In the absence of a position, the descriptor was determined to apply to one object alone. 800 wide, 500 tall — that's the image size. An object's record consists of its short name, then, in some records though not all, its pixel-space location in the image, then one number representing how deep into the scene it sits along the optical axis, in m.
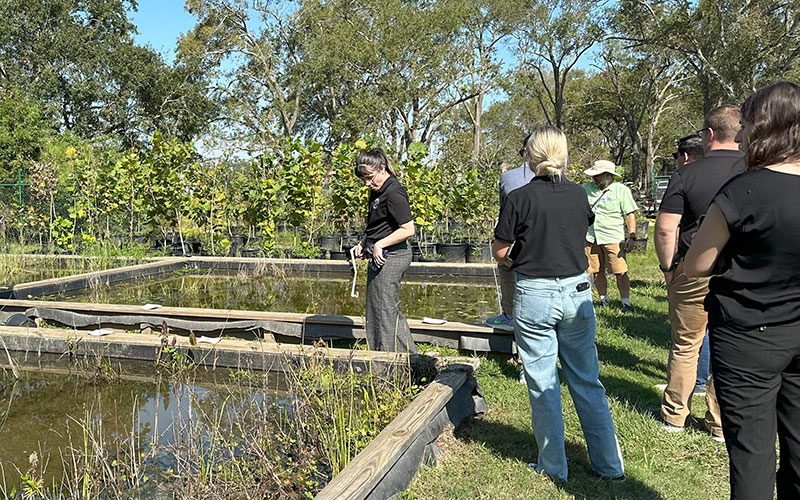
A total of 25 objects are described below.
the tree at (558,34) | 29.36
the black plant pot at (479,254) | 11.48
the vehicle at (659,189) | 27.75
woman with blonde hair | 2.85
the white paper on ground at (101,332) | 5.17
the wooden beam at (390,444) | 2.42
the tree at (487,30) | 30.39
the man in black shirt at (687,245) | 3.29
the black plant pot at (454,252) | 11.35
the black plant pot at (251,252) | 12.02
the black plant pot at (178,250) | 12.70
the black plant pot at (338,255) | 11.38
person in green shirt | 6.64
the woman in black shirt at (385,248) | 4.13
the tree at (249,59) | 29.22
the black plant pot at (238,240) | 13.43
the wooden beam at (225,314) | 5.25
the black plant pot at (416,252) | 11.06
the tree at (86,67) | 27.03
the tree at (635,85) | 32.47
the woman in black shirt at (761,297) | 1.96
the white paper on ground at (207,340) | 4.80
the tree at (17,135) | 18.09
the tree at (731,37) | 19.23
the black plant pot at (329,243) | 12.51
